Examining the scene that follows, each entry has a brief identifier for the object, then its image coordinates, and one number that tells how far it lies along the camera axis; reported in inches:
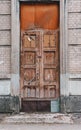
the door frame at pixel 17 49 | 394.6
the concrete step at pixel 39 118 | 359.3
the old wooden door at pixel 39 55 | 402.6
